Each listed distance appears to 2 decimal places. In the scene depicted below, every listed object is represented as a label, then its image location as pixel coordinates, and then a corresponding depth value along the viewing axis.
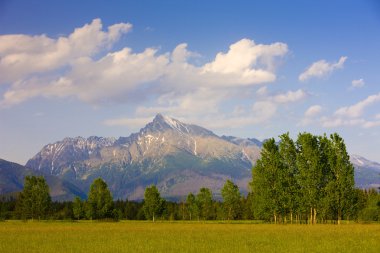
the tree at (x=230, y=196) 151.00
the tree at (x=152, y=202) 144.12
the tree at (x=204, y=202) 163.38
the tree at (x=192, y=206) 161.54
